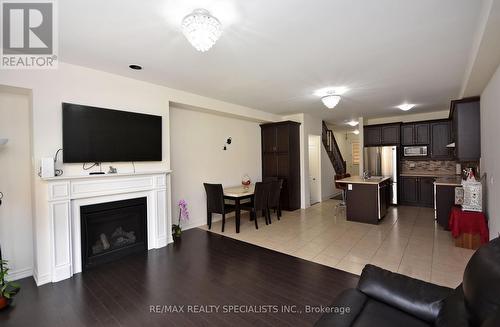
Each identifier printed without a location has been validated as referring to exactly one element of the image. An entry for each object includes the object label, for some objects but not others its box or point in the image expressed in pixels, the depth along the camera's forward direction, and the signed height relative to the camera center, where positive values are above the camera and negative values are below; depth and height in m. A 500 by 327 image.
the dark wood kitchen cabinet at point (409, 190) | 6.48 -0.83
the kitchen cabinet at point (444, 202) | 4.42 -0.81
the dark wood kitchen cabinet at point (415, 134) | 6.45 +0.73
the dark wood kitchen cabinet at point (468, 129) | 3.99 +0.51
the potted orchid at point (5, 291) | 2.25 -1.23
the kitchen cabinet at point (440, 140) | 6.19 +0.53
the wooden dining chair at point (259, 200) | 4.72 -0.77
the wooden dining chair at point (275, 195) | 5.15 -0.74
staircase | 7.96 +0.39
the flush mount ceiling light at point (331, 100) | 4.27 +1.14
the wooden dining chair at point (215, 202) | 4.51 -0.76
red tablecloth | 3.44 -0.97
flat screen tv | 2.95 +0.42
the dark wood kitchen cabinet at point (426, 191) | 6.26 -0.84
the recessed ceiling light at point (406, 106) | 5.50 +1.30
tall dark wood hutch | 6.18 +0.11
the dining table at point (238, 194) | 4.49 -0.61
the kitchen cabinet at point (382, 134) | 6.78 +0.78
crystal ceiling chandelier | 1.87 +1.10
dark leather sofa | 1.11 -0.84
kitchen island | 4.88 -0.83
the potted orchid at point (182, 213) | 4.33 -0.94
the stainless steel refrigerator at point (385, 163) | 6.52 -0.07
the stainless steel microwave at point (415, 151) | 6.47 +0.25
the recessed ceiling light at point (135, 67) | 3.10 +1.30
